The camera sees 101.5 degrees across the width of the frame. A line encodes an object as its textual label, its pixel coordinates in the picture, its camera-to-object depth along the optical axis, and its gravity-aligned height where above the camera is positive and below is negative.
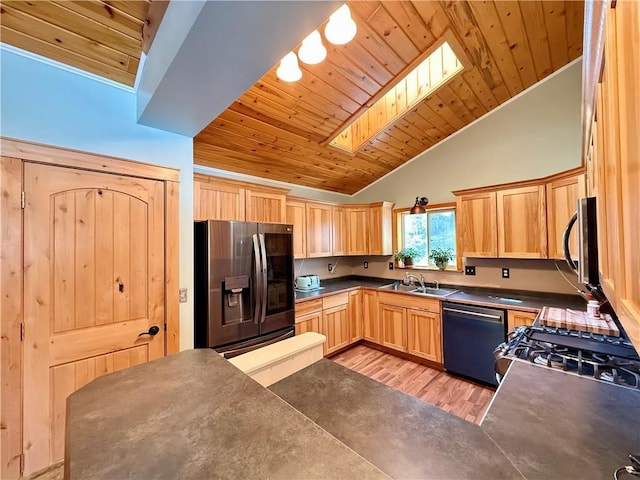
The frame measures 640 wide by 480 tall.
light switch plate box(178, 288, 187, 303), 2.03 -0.38
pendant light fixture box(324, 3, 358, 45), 1.59 +1.32
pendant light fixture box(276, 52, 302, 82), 1.90 +1.27
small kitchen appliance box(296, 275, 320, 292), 3.59 -0.54
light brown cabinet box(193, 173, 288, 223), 2.42 +0.46
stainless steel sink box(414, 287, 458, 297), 3.28 -0.66
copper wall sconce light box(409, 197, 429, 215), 3.75 +0.52
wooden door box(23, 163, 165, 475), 1.49 -0.24
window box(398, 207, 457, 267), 3.66 +0.15
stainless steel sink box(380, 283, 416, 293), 3.60 -0.65
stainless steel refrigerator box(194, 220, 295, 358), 2.16 -0.36
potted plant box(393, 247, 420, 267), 3.93 -0.21
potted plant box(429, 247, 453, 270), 3.57 -0.22
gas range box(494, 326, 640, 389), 1.17 -0.61
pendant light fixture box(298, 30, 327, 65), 1.76 +1.31
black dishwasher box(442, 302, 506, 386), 2.66 -1.04
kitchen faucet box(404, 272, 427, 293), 3.73 -0.53
